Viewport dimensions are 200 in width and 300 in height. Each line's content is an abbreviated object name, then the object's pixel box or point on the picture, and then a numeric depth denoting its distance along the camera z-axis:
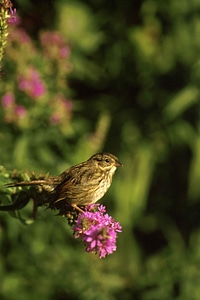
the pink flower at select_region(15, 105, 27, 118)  8.14
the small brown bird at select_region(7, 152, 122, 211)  5.29
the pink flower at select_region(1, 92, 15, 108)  8.06
